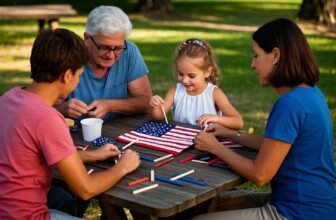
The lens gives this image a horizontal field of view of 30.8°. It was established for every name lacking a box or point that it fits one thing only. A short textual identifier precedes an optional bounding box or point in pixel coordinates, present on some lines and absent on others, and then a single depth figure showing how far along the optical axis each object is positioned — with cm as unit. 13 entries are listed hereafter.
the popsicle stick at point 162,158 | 296
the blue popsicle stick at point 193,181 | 265
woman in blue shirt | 276
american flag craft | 315
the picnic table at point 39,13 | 1119
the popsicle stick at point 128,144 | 318
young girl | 368
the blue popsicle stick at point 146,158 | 296
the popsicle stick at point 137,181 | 264
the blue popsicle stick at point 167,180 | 264
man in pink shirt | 251
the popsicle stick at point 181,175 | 271
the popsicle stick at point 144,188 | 254
